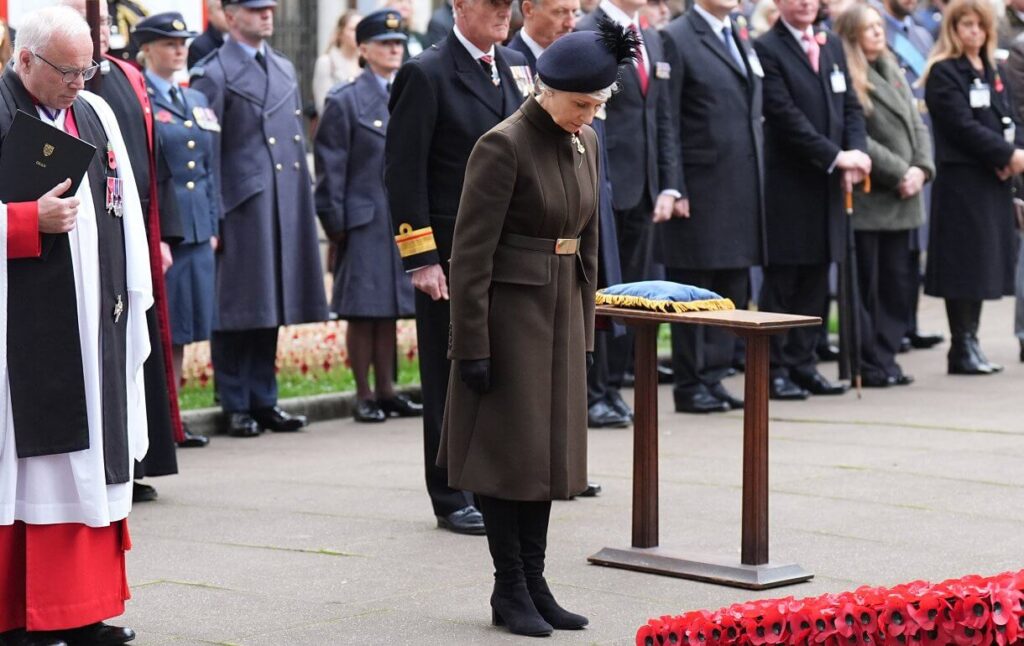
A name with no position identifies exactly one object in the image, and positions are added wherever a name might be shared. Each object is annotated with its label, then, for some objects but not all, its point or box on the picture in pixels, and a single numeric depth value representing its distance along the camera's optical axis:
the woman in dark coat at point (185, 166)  19.22
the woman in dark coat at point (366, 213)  21.23
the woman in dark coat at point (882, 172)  22.87
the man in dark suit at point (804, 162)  21.78
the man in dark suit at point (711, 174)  21.09
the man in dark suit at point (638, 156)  19.87
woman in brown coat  11.48
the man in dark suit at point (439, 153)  14.11
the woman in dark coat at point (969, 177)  23.59
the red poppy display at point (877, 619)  9.06
